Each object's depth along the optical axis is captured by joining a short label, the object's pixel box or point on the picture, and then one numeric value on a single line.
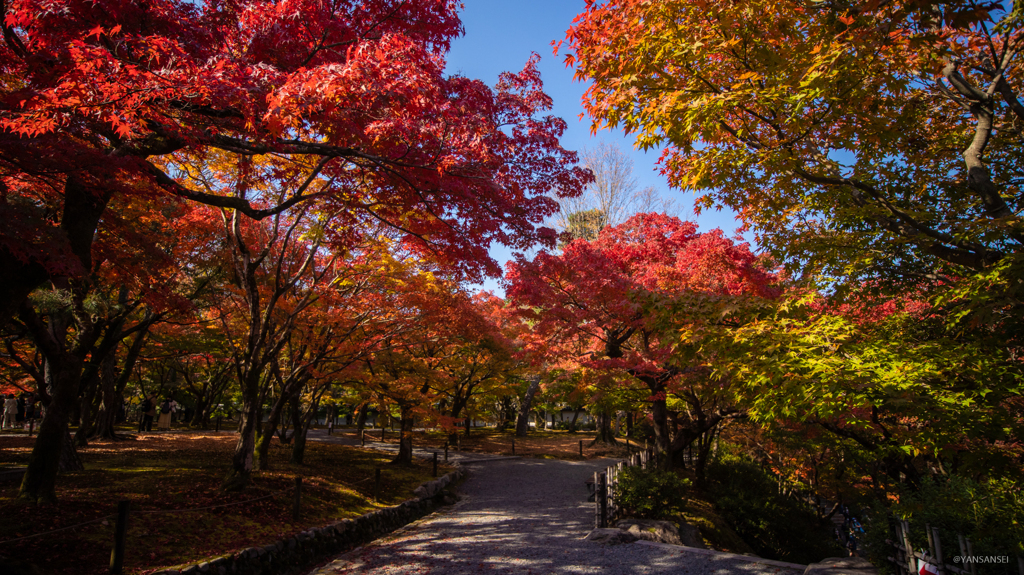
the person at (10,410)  20.89
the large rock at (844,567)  5.67
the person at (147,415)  22.39
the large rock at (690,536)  8.36
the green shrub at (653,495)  9.27
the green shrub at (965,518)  4.31
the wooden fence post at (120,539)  5.18
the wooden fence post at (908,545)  4.86
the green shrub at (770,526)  11.46
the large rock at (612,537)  7.79
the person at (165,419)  24.02
